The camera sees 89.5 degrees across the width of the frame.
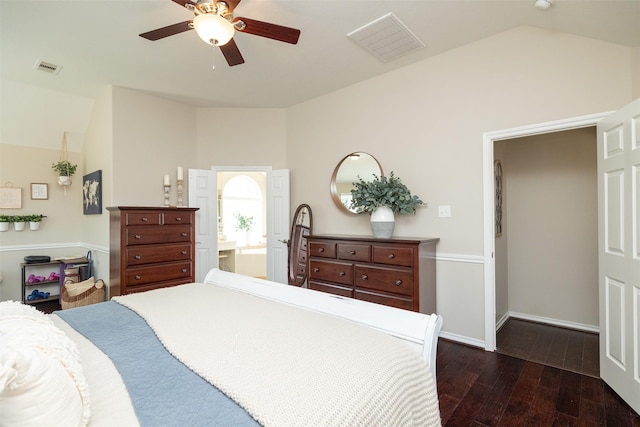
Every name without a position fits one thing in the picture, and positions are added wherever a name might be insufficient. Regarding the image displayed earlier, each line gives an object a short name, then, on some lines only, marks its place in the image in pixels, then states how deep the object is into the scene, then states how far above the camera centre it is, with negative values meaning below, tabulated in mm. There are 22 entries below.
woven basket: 3658 -937
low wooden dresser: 2742 -521
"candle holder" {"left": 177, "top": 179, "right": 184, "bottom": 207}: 4176 +308
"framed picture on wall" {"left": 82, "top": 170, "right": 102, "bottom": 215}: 4023 +303
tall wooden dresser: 3324 -348
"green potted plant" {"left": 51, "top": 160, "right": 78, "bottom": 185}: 4527 +654
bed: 775 -486
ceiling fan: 1909 +1215
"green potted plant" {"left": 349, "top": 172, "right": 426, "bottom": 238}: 3135 +111
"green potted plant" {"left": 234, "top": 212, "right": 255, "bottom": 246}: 6418 -187
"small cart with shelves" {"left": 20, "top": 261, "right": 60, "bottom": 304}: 4254 -871
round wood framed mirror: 3688 +474
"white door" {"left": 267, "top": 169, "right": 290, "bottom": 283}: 4457 -123
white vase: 3123 -86
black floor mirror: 4218 -400
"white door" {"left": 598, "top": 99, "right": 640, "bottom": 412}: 1928 -252
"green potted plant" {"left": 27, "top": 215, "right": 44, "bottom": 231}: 4352 -58
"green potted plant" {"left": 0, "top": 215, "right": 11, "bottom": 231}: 4168 -63
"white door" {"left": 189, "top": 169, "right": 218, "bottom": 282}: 4355 -14
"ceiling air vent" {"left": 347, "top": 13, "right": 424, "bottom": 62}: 2646 +1552
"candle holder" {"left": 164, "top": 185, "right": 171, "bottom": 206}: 4184 +265
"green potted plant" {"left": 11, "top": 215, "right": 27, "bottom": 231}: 4246 -55
